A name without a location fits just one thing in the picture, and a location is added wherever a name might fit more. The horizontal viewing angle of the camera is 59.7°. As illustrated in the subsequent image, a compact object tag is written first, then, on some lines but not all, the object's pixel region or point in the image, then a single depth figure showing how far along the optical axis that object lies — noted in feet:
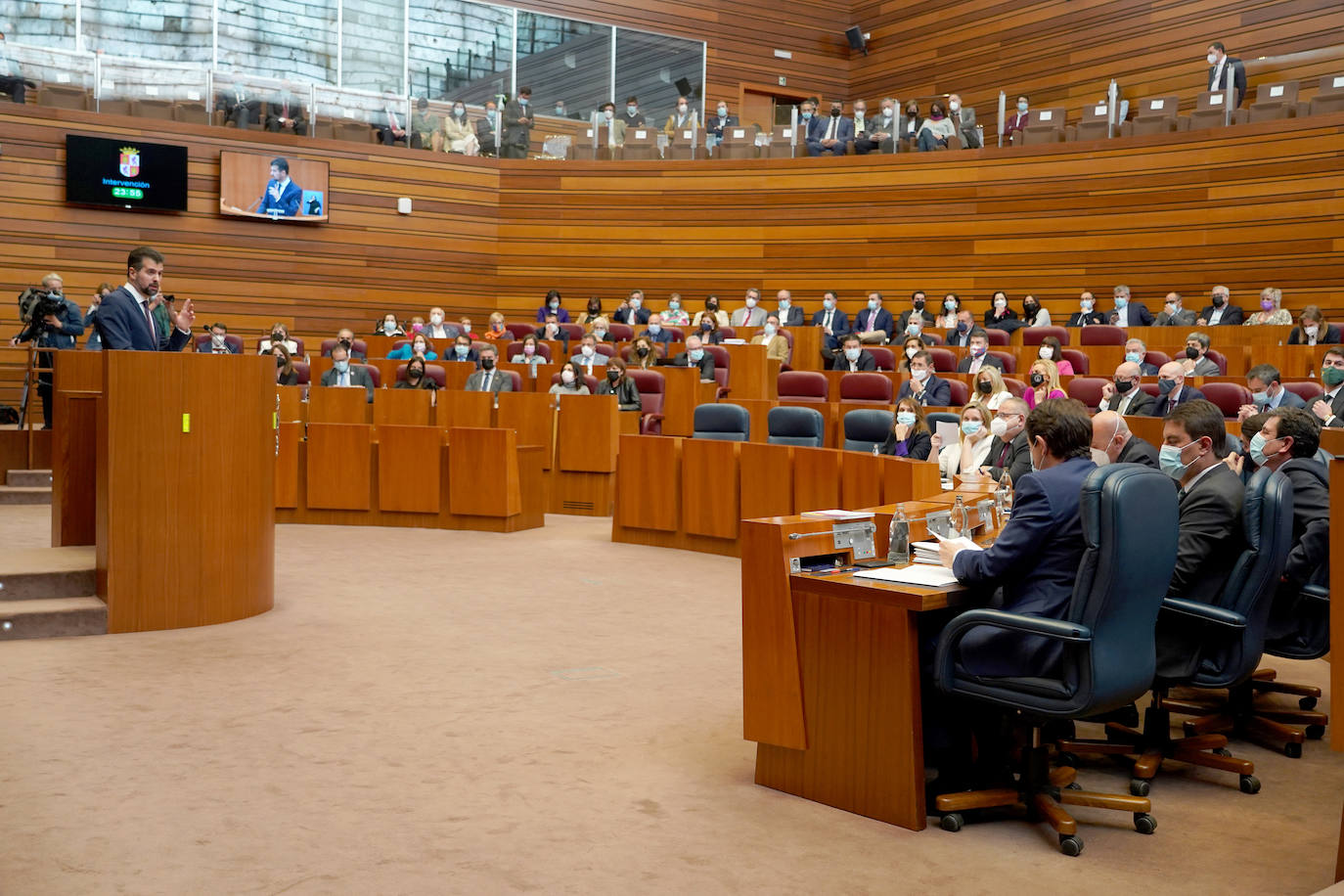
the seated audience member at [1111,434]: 12.72
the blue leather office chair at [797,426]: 24.08
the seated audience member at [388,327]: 40.16
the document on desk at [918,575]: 9.59
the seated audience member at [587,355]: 33.19
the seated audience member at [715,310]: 40.04
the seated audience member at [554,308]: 42.80
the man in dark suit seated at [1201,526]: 10.66
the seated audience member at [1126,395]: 23.82
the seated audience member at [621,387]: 29.68
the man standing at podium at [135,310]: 15.83
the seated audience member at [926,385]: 25.53
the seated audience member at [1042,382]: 23.91
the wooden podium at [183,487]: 15.33
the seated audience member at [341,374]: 30.04
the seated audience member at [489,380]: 30.40
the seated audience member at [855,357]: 32.68
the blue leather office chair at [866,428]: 23.62
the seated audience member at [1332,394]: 20.29
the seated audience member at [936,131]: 42.34
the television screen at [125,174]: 38.88
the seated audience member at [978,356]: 29.35
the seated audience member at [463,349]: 32.96
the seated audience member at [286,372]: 30.68
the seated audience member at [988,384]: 22.12
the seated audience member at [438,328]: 39.86
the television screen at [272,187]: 41.34
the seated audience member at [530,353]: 34.32
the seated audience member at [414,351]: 32.84
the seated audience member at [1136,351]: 29.01
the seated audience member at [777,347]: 34.09
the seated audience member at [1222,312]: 33.99
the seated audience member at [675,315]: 41.29
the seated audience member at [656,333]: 37.59
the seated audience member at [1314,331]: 29.40
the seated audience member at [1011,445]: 16.78
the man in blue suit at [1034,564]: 9.03
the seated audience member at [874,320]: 39.37
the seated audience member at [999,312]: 38.03
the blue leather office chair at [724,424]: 25.61
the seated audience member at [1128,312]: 35.81
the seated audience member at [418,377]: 29.99
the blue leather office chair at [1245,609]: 10.48
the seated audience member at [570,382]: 30.25
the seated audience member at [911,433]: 21.68
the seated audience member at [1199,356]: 27.45
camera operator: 28.17
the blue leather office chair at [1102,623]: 8.60
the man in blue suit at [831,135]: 43.86
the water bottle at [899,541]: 10.94
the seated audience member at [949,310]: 38.52
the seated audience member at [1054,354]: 28.53
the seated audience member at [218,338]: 32.14
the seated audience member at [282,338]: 34.06
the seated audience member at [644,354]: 33.39
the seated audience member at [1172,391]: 23.02
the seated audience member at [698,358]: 31.73
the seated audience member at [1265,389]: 21.40
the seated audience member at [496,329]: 39.45
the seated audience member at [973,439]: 18.75
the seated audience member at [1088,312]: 36.35
